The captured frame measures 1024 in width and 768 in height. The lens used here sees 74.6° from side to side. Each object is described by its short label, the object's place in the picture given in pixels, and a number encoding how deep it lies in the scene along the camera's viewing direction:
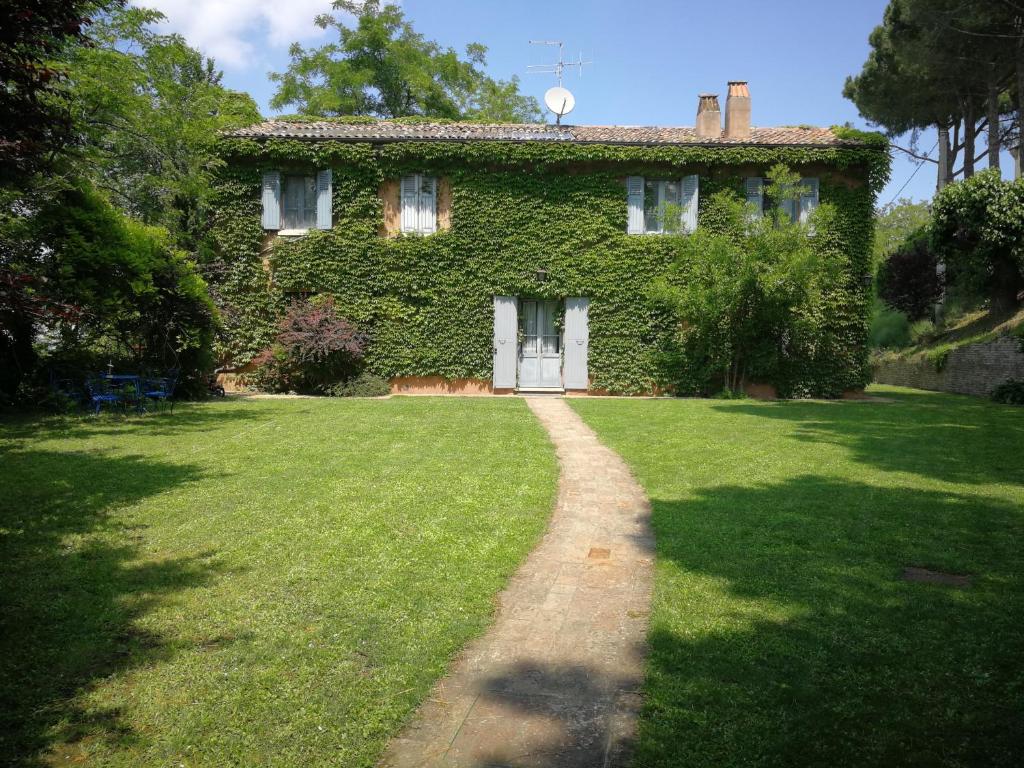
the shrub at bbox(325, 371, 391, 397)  15.34
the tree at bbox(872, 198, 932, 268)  48.19
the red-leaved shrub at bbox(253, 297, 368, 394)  15.02
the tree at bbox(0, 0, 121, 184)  4.04
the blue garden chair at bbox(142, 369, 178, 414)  11.12
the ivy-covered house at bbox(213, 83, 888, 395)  16.08
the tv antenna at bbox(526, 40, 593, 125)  17.47
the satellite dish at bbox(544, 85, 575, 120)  17.47
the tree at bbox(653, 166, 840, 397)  14.30
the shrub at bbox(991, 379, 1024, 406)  14.81
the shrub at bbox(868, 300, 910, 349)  25.23
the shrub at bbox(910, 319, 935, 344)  23.28
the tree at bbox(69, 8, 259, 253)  11.93
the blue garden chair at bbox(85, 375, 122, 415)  10.45
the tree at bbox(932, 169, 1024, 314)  17.38
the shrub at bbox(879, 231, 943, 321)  23.92
